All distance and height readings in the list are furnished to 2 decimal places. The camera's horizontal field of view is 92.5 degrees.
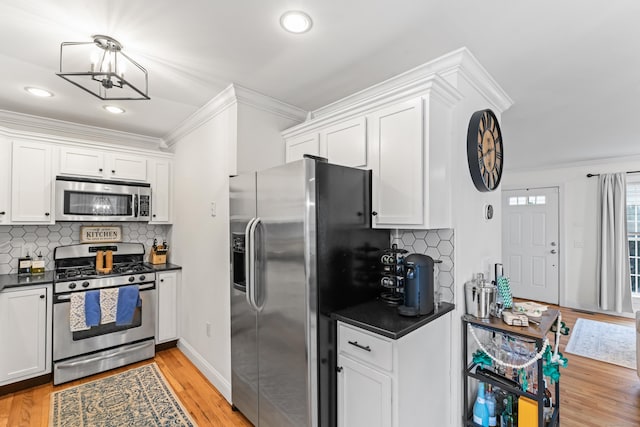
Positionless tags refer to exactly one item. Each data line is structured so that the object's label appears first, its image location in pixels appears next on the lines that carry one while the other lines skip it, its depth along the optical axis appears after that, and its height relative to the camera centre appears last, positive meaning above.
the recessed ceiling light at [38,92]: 2.53 +1.03
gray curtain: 4.91 -0.52
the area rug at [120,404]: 2.26 -1.53
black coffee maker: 1.80 -0.43
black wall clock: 2.16 +0.48
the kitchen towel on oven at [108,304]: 2.91 -0.88
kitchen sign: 3.45 -0.24
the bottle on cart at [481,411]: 2.00 -1.30
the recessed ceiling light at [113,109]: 2.94 +1.02
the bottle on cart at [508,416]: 1.93 -1.28
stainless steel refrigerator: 1.78 -0.41
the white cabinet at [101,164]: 3.12 +0.53
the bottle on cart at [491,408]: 2.01 -1.28
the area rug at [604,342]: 3.47 -1.62
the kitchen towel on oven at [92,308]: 2.82 -0.88
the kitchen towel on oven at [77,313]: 2.78 -0.91
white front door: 5.66 -0.53
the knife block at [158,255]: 3.68 -0.50
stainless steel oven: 2.80 -1.10
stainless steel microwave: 3.07 +0.14
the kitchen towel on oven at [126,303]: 3.01 -0.89
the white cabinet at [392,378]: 1.57 -0.91
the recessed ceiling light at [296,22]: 1.64 +1.06
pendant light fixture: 1.86 +1.04
